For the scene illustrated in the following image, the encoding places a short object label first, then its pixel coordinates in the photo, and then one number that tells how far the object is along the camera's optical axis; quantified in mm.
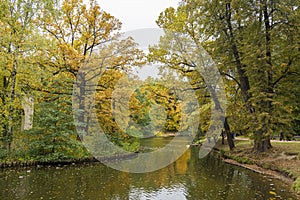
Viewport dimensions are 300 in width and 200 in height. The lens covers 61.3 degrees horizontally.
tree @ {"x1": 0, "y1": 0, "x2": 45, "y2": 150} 11250
